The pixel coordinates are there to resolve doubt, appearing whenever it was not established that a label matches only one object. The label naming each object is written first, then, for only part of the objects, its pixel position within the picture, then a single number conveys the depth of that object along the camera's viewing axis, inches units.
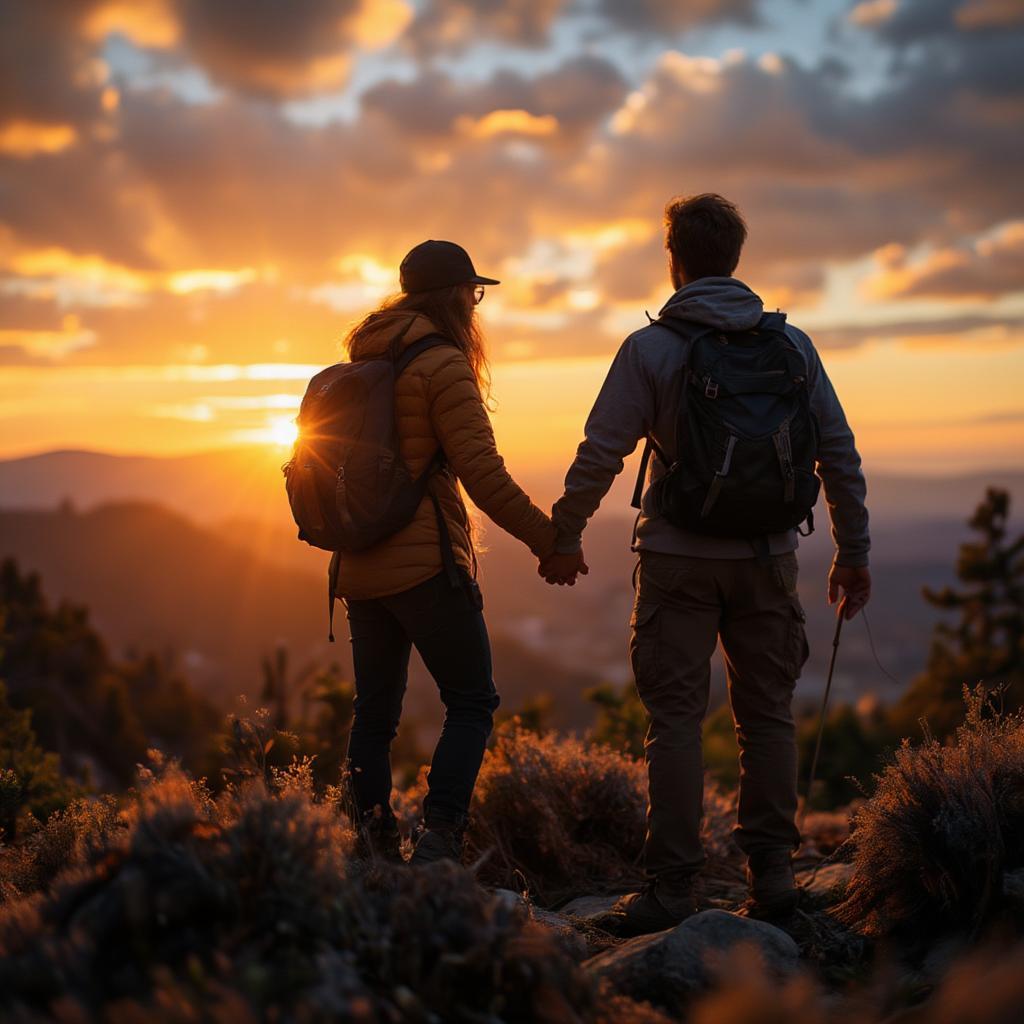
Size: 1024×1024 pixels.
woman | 158.2
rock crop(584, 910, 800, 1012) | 121.0
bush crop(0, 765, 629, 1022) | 86.6
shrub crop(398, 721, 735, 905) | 203.3
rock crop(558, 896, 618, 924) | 175.2
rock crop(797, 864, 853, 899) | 173.3
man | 158.1
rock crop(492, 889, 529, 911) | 105.3
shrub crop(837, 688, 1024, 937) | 140.9
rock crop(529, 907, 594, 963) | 129.6
